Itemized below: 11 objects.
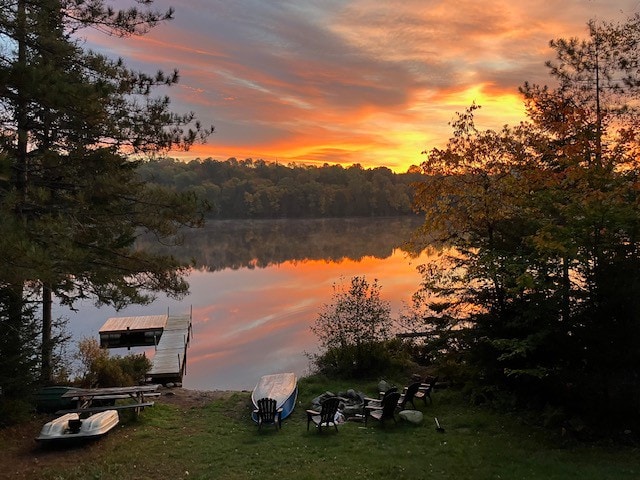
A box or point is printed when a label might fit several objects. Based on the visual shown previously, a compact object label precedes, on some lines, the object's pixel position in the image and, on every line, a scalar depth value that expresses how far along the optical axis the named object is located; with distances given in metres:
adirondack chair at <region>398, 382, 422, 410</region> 9.95
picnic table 9.64
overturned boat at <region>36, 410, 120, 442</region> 8.06
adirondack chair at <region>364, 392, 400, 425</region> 9.18
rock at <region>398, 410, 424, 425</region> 9.18
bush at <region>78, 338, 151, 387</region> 12.16
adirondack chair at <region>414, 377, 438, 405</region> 10.51
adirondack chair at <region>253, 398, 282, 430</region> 9.61
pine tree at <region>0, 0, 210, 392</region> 7.86
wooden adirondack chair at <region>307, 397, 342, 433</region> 9.00
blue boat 10.54
